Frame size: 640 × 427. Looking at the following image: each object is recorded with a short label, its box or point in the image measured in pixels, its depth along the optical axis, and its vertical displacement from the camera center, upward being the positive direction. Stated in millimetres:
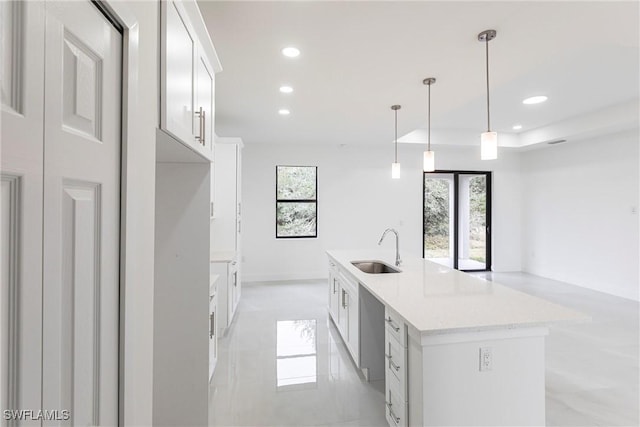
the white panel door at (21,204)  490 +19
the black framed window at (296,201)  6090 +281
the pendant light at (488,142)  2172 +537
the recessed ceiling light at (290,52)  2363 +1256
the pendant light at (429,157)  2885 +557
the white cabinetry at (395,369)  1690 -879
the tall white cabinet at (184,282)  1712 -368
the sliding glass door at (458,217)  6621 -19
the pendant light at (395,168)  3692 +572
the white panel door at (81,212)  586 +6
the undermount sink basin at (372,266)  3211 -527
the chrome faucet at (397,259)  3080 -426
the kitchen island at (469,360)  1524 -723
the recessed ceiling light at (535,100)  3914 +1485
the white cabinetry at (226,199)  4062 +215
